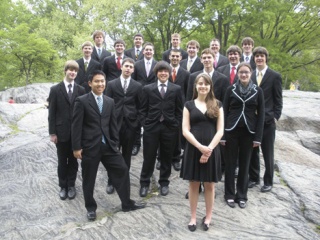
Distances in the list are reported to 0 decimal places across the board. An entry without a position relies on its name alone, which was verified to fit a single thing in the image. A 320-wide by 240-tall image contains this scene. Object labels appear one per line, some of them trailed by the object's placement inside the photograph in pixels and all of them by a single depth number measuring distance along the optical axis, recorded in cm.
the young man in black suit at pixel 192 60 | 666
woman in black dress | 425
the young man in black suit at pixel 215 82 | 561
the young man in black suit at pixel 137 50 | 798
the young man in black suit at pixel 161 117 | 536
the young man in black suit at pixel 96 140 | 472
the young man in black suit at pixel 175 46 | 741
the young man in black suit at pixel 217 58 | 686
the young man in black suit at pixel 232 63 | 601
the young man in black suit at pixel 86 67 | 708
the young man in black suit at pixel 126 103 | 559
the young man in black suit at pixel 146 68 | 661
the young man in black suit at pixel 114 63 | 711
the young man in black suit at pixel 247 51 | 650
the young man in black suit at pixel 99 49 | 757
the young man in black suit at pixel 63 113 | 538
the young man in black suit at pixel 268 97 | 539
